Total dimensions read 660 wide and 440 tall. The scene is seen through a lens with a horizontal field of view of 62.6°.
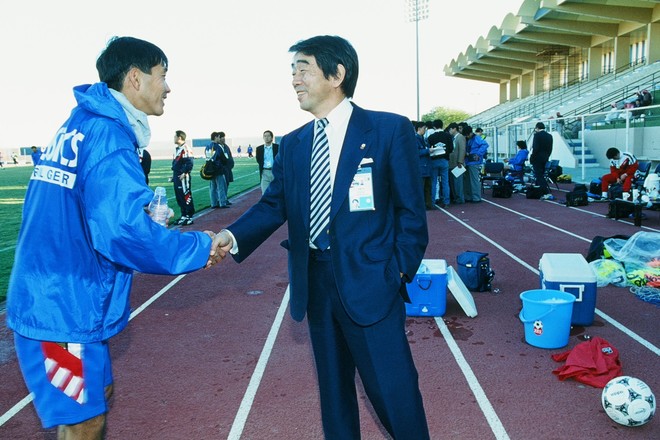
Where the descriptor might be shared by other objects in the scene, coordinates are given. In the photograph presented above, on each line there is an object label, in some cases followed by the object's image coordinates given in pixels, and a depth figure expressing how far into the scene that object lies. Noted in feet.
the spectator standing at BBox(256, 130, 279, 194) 46.80
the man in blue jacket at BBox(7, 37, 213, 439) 6.35
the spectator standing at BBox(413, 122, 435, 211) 42.19
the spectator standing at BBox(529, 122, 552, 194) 49.90
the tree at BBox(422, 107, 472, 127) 335.53
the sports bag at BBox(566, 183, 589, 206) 44.11
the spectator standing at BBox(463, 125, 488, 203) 48.11
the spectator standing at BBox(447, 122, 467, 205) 46.28
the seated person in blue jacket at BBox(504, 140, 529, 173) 57.36
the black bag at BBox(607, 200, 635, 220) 36.42
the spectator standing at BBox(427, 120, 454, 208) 44.29
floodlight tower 135.85
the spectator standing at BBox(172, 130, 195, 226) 40.04
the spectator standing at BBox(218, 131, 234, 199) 47.37
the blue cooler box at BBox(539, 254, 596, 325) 16.70
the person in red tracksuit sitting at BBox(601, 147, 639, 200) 40.09
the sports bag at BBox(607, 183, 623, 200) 37.77
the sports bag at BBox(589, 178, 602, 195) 48.20
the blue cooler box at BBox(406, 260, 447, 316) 18.21
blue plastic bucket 15.19
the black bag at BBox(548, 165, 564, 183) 57.24
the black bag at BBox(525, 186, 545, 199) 51.01
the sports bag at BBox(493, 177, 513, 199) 53.21
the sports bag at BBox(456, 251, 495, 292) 21.49
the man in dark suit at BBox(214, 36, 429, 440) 7.81
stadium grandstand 76.33
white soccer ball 10.99
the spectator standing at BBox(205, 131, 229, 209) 46.98
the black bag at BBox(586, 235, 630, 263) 23.97
